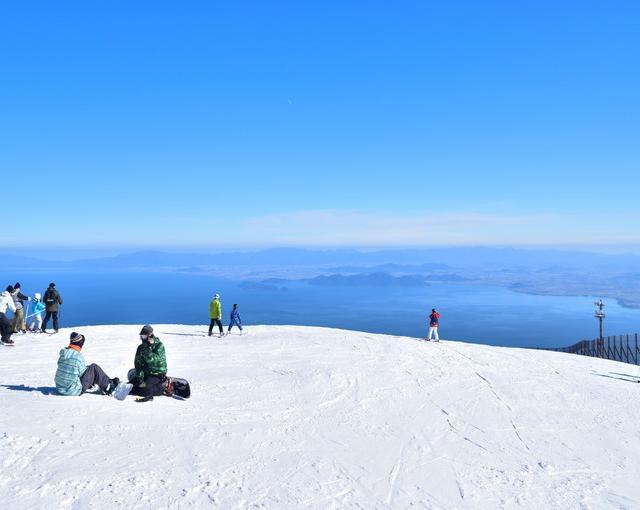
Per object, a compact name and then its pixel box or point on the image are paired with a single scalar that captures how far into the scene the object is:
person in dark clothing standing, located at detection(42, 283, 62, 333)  16.60
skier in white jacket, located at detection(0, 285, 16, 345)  14.10
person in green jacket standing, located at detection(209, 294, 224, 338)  17.89
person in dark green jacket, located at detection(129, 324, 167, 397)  8.57
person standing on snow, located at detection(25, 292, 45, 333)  17.70
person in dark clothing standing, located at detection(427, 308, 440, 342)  19.28
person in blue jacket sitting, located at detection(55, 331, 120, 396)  8.12
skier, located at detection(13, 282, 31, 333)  15.31
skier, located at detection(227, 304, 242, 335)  18.89
